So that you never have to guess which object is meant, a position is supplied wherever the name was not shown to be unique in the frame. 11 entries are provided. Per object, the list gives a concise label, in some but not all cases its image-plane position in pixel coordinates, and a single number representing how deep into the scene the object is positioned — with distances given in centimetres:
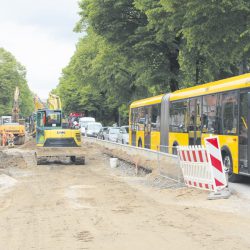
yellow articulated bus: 1513
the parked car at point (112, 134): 4169
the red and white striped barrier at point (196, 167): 1265
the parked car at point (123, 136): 3936
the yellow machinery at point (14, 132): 4037
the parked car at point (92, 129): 5020
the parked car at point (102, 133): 4525
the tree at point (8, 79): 9825
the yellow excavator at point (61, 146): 2314
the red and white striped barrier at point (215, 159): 1234
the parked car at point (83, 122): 5230
